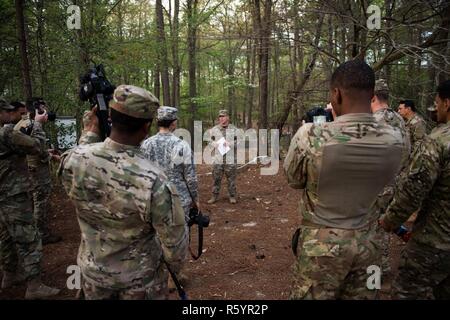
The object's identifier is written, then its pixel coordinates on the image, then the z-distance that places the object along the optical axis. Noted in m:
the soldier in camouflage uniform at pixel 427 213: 2.40
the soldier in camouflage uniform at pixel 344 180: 1.95
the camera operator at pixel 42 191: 5.06
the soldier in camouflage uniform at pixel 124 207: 1.82
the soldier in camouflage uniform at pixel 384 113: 3.38
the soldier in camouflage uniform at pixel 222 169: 7.46
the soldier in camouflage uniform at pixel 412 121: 6.12
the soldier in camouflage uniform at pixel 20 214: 3.65
